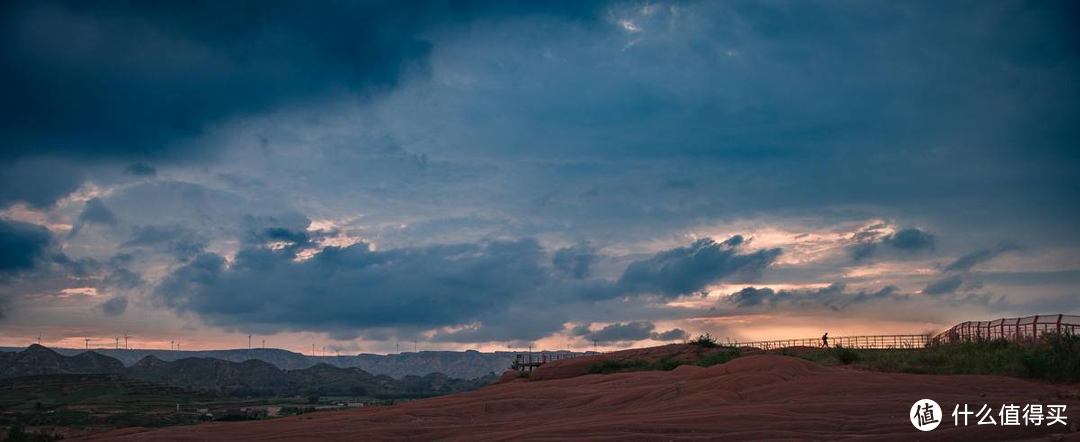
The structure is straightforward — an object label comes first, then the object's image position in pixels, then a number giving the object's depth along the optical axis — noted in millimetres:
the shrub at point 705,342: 45881
